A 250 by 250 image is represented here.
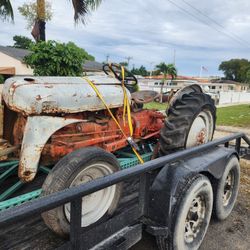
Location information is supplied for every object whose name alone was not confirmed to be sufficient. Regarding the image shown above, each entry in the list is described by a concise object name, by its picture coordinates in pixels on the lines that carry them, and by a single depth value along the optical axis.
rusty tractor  2.18
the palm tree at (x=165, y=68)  28.66
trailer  1.49
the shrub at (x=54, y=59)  6.77
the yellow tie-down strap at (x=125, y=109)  2.69
